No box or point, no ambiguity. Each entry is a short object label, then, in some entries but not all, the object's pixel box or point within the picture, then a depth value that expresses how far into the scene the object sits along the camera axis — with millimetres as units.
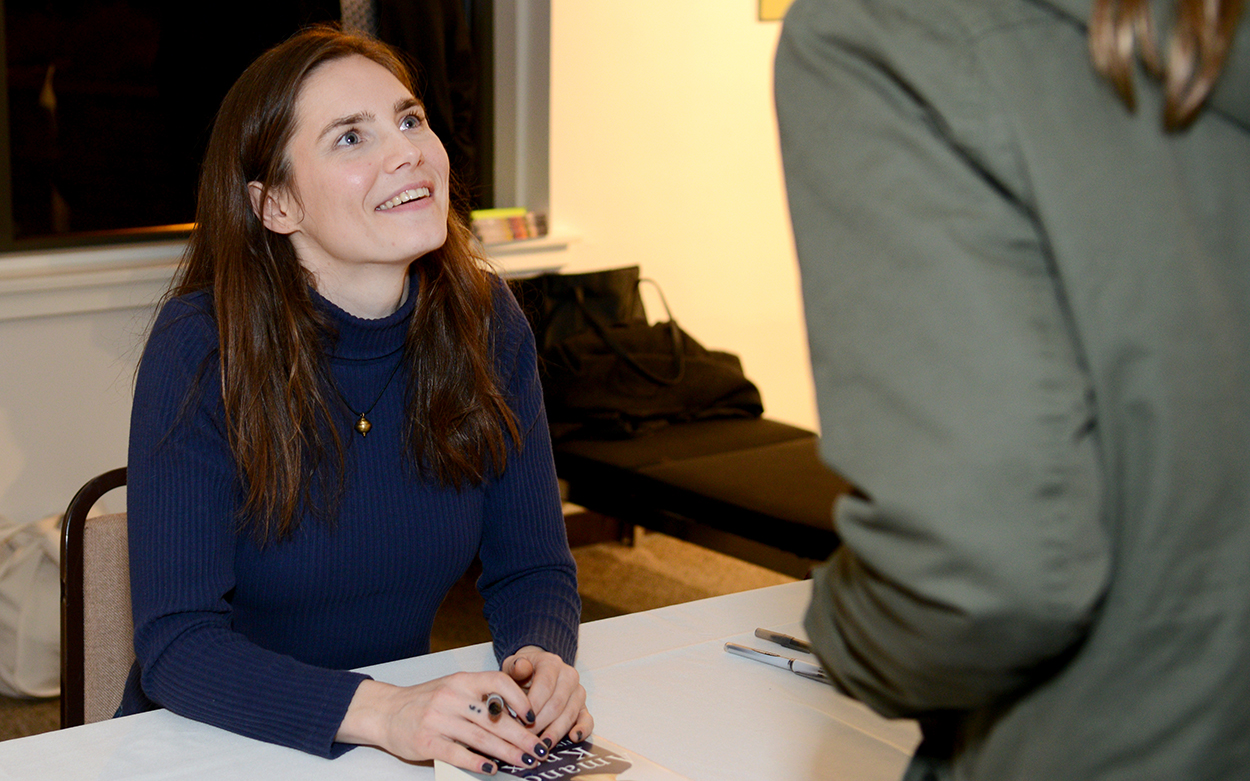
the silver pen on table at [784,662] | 1331
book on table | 1091
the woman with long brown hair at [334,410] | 1417
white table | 1119
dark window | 3178
